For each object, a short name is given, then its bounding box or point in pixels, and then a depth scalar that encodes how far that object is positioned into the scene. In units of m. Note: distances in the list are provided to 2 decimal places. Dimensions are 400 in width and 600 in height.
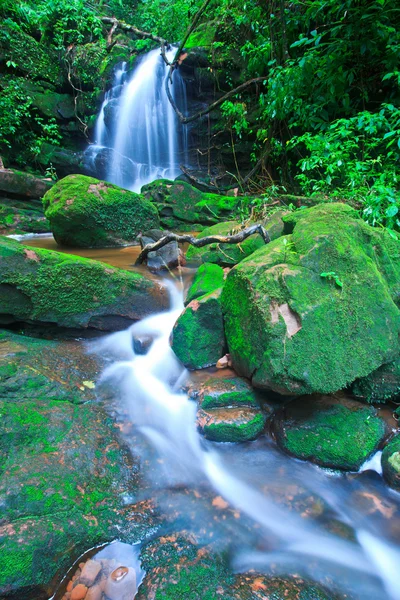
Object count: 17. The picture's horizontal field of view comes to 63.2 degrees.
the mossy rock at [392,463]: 2.29
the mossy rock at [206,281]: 3.92
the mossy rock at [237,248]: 4.80
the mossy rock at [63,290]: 3.35
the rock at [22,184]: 8.59
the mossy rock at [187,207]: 8.66
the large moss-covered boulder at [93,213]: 6.39
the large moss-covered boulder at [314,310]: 2.35
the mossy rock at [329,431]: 2.43
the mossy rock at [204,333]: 3.29
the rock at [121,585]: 1.62
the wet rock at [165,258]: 5.49
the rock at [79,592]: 1.60
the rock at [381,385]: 2.77
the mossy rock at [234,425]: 2.62
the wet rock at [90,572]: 1.67
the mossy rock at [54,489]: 1.59
